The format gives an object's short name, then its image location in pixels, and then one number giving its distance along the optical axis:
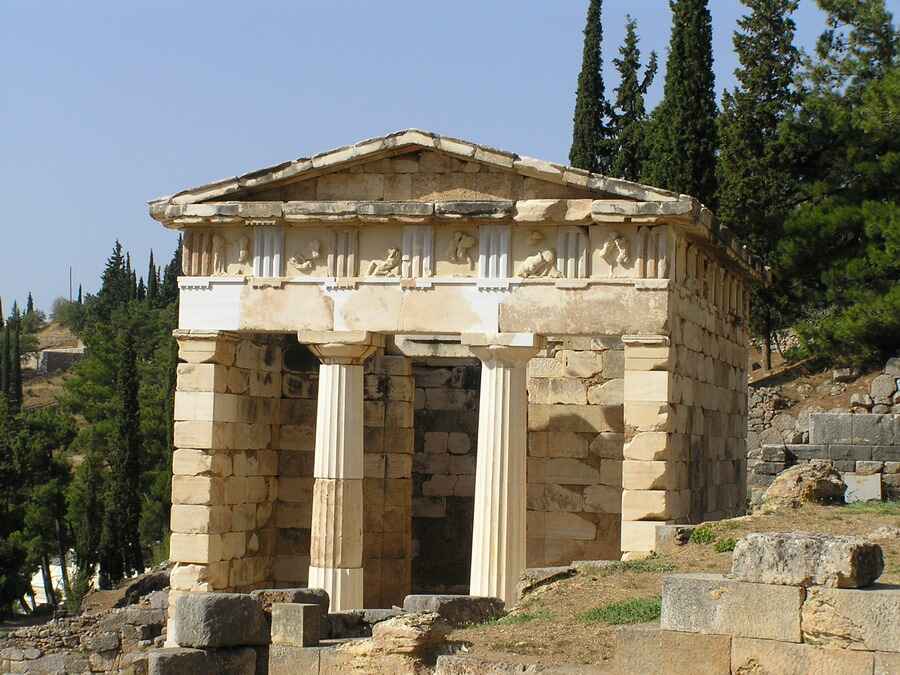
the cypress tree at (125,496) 43.75
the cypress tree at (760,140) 38.06
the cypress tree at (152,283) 82.00
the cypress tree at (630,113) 45.22
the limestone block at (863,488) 24.08
